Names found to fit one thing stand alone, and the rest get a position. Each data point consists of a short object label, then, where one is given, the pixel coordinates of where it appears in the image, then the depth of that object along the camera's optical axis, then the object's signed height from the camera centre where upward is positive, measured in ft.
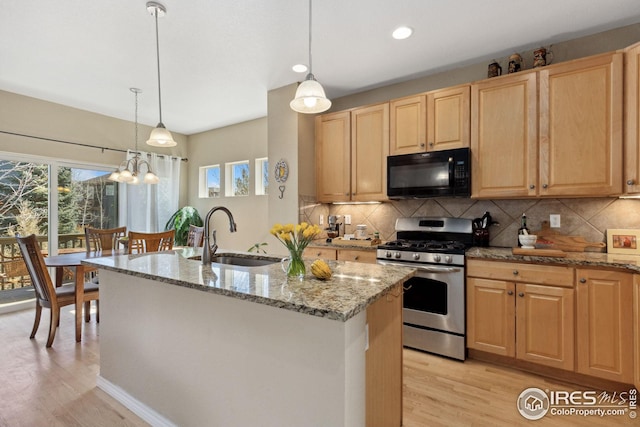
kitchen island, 3.76 -1.95
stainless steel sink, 7.41 -1.17
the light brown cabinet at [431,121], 9.37 +2.99
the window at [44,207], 12.57 +0.30
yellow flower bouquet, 4.76 -0.41
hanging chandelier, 11.32 +1.37
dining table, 9.49 -1.98
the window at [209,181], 17.89 +1.93
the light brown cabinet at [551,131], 7.45 +2.20
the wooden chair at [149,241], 10.91 -1.05
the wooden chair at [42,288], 9.14 -2.31
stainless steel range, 8.52 -2.21
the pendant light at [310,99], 5.78 +2.23
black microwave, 9.20 +1.25
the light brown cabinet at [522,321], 7.32 -2.72
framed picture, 7.78 -0.71
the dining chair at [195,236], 12.37 -0.95
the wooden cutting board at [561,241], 8.33 -0.76
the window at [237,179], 16.61 +1.93
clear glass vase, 4.90 -0.85
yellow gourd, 4.58 -0.86
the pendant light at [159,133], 7.27 +2.11
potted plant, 16.78 -0.47
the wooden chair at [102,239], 12.24 -1.02
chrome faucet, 6.05 -0.64
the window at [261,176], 15.87 +1.95
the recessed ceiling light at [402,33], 8.11 +4.88
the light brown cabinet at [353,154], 10.88 +2.23
